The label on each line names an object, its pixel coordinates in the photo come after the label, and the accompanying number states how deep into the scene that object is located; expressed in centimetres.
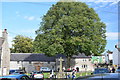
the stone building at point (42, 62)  5231
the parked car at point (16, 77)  768
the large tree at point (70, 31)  3634
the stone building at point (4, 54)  4304
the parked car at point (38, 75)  2408
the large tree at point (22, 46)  6344
